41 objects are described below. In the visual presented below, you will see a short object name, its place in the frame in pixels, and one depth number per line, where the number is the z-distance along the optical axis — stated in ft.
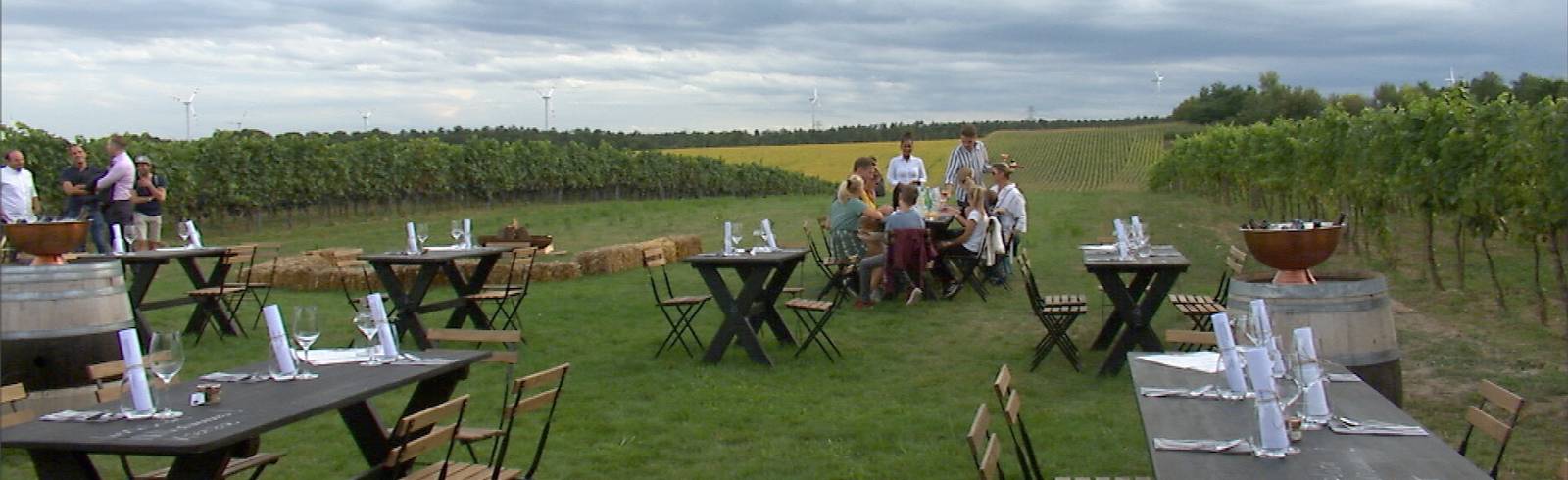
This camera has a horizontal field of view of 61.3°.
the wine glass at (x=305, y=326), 14.15
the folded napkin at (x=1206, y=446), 9.95
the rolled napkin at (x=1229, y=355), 11.66
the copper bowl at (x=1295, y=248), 18.45
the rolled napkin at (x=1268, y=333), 11.91
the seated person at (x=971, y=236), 34.76
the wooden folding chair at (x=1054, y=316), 25.05
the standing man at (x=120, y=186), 41.06
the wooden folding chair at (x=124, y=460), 13.69
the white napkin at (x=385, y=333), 14.75
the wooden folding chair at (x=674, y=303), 27.66
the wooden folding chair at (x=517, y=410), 13.46
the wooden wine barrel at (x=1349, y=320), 16.40
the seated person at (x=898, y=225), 33.73
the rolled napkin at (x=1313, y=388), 10.90
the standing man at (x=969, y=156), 41.57
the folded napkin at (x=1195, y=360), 13.66
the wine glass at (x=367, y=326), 14.65
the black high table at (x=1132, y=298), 23.95
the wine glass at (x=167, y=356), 12.24
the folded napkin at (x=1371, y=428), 10.54
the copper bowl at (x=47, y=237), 23.40
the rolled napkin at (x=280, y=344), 13.56
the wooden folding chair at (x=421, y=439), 11.85
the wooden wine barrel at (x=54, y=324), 17.66
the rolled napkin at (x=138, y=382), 11.64
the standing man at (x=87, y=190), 42.22
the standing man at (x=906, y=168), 41.57
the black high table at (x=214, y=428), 10.48
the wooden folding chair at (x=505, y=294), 29.86
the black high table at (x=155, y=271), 29.05
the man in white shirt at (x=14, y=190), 39.09
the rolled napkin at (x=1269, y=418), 9.86
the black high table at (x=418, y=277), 28.27
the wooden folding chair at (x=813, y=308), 26.13
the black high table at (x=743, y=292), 25.99
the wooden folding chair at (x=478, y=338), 15.81
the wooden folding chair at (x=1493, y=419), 11.43
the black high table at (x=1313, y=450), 9.31
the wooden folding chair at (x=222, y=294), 30.50
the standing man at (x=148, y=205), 44.32
